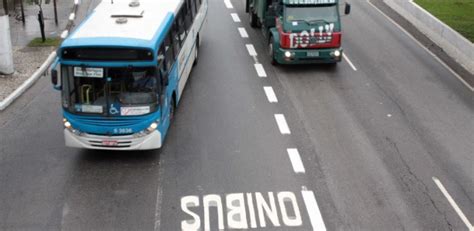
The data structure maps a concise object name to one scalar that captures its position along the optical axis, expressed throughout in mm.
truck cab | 19062
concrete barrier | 21016
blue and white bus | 12492
